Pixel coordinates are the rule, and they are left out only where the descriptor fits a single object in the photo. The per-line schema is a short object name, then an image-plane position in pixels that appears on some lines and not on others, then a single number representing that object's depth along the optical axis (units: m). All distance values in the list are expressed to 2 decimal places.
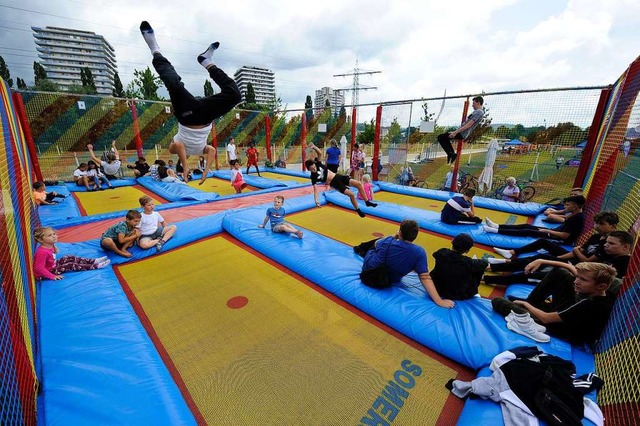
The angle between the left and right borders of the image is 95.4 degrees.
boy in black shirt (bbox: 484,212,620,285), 2.74
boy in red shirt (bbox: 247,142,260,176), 9.77
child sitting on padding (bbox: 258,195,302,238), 4.09
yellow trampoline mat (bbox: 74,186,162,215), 6.18
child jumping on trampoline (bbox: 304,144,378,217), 4.62
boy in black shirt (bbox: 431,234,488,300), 2.55
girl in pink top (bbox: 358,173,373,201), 5.94
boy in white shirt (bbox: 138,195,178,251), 3.77
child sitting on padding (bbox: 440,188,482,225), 4.48
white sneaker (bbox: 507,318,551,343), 2.05
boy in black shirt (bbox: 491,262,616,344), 1.90
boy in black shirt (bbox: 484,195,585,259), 3.59
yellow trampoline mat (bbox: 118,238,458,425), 1.81
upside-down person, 2.85
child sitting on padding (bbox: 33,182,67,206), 5.70
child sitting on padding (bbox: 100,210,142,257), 3.56
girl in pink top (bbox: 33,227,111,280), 2.82
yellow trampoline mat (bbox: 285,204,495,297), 4.21
